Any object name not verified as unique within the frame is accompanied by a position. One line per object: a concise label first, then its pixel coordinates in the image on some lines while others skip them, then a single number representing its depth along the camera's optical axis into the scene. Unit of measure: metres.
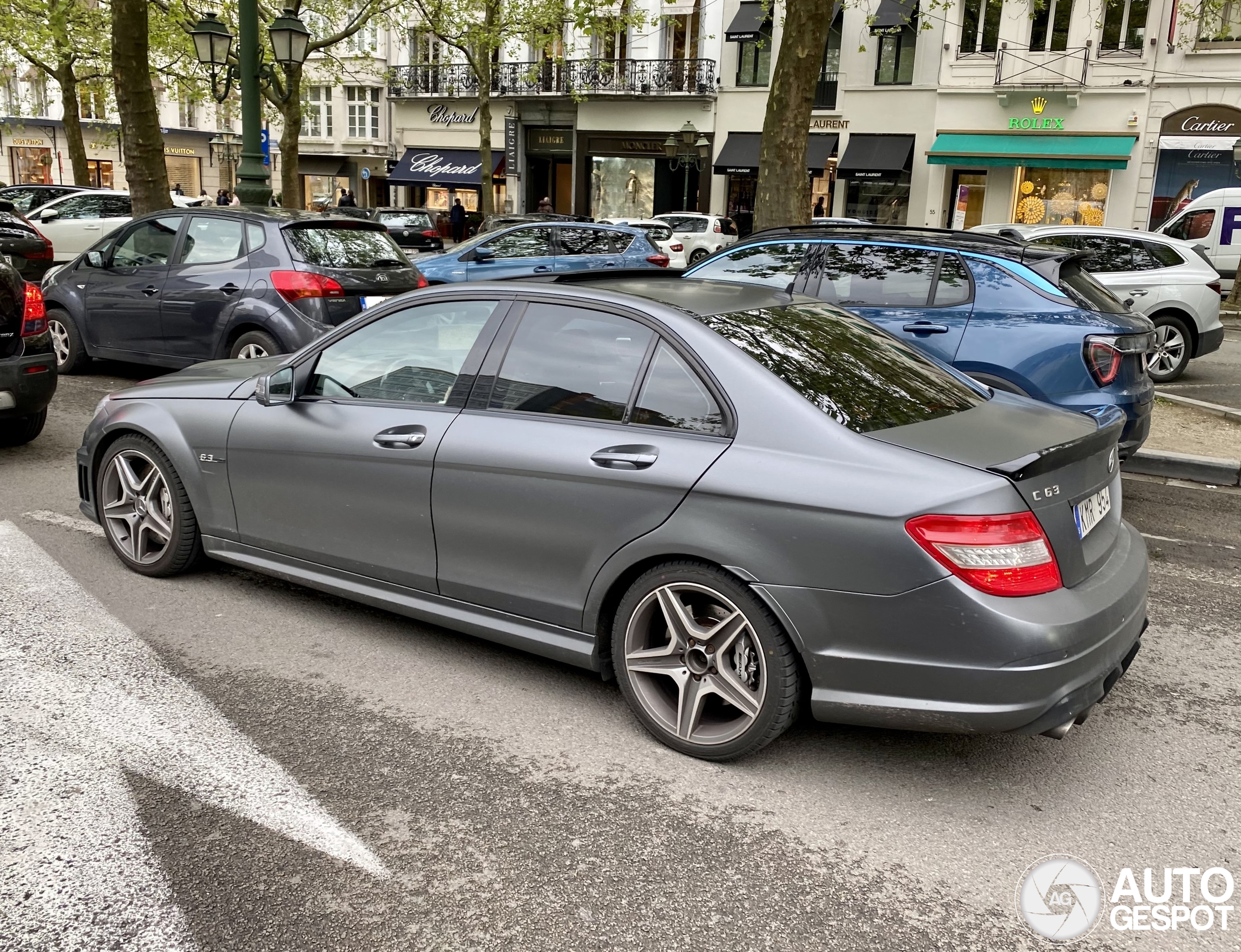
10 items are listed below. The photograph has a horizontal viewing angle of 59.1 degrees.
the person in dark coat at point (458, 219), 37.53
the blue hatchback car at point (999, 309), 6.54
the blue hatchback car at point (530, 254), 14.53
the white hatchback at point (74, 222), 23.48
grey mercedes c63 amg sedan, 3.16
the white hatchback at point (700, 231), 27.78
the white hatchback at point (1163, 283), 12.53
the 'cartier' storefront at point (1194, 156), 28.92
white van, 19.75
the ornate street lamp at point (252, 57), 13.69
